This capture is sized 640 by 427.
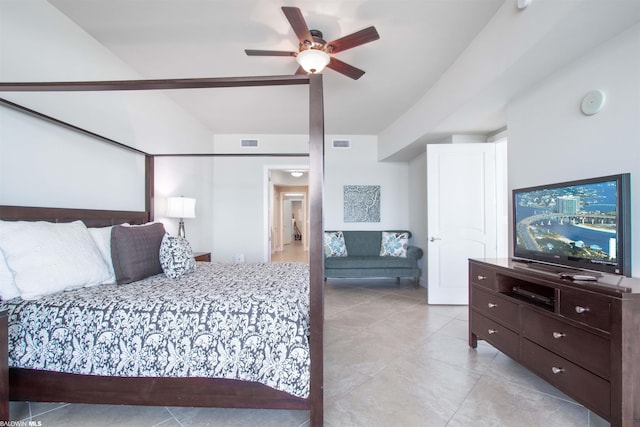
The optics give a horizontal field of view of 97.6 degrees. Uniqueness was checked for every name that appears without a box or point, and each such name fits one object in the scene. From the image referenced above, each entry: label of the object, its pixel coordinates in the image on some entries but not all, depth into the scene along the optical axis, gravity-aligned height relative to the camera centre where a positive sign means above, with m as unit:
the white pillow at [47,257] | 1.54 -0.24
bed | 1.40 -0.87
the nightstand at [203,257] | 3.59 -0.54
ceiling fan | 2.01 +1.31
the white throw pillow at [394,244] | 4.76 -0.51
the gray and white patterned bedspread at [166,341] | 1.44 -0.65
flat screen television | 1.54 -0.07
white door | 3.52 -0.02
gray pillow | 2.01 -0.28
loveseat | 4.39 -0.69
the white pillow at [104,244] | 2.02 -0.21
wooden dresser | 1.29 -0.68
